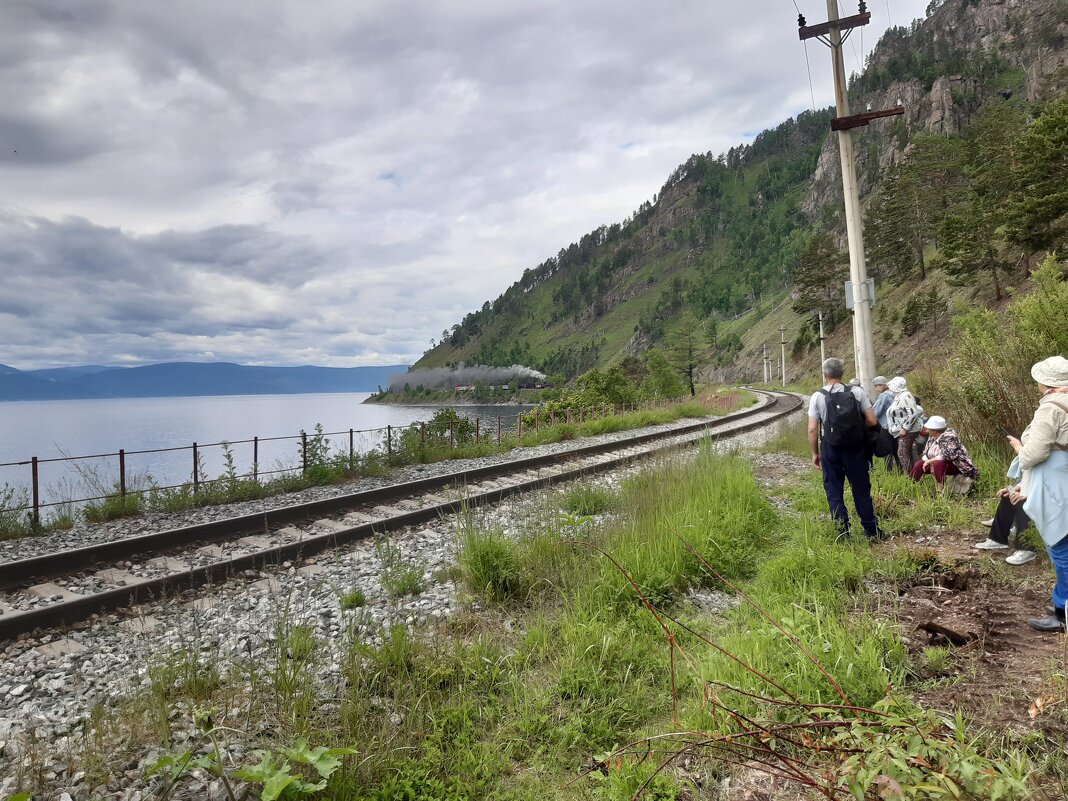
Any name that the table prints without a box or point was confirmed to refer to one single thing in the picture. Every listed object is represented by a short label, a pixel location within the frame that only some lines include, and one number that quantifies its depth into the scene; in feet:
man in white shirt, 19.94
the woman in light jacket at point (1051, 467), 13.32
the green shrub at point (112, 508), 33.10
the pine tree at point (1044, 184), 110.22
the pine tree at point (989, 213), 137.59
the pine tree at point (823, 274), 229.45
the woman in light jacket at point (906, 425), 29.01
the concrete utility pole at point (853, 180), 34.42
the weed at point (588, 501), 26.05
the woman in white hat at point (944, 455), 24.67
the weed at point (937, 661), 10.98
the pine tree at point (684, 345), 248.32
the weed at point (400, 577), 17.96
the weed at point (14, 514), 30.19
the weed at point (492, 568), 17.56
